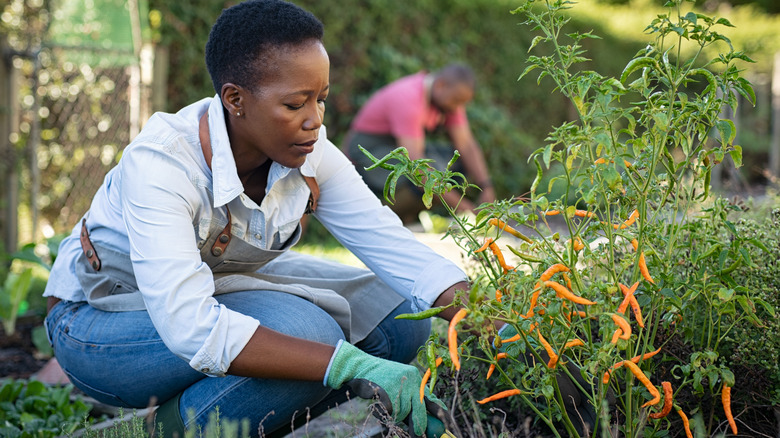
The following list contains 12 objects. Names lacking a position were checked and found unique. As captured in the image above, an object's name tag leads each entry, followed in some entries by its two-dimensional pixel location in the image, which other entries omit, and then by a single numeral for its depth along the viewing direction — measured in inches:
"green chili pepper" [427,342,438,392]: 54.9
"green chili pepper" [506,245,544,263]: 57.4
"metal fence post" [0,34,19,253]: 174.6
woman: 66.7
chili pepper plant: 52.6
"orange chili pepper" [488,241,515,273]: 60.0
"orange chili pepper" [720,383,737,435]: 56.2
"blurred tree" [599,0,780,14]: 685.3
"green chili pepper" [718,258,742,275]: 56.6
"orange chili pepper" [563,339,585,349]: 56.3
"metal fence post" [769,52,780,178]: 406.8
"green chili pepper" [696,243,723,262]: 57.1
